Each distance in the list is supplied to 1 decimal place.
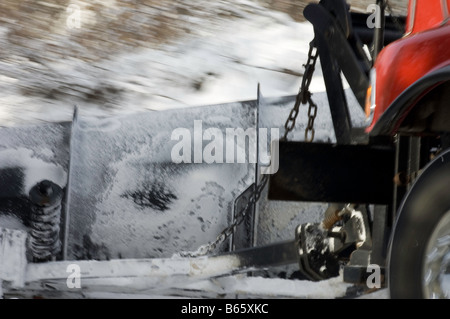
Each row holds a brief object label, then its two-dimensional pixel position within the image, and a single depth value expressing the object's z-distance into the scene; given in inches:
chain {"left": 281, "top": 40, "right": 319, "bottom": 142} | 261.1
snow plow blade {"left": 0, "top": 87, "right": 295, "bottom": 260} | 420.5
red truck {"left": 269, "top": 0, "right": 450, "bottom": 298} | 149.4
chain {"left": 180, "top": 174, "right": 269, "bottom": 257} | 400.8
